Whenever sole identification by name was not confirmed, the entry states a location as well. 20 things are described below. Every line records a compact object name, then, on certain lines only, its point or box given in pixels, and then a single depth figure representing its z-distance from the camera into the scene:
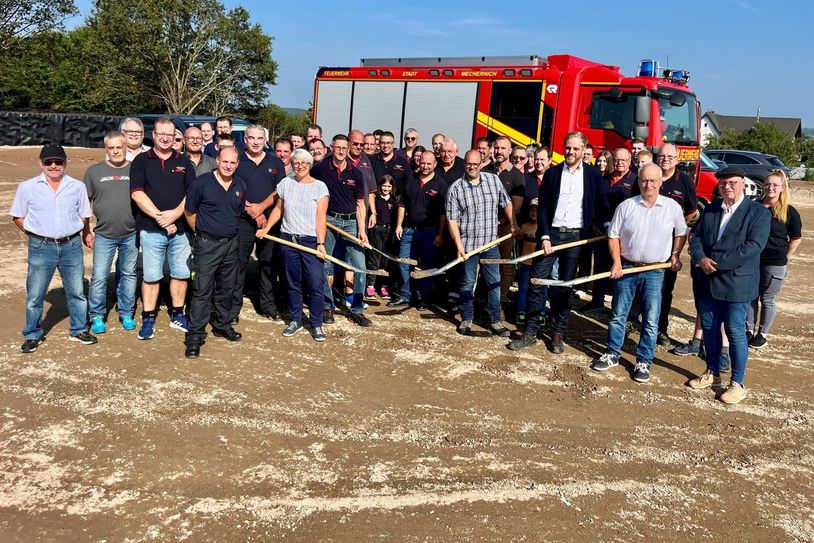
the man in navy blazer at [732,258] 4.77
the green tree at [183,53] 33.69
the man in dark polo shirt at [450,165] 6.85
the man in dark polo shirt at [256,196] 6.09
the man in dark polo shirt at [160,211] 5.49
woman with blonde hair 5.66
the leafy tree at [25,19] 31.02
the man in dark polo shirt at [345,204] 6.42
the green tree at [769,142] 39.12
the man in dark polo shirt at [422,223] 6.87
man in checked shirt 6.09
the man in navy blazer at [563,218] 5.73
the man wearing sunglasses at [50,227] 5.15
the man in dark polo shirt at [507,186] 6.66
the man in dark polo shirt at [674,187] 5.92
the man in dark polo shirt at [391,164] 7.37
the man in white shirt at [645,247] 5.21
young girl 7.11
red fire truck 10.25
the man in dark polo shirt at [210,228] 5.40
